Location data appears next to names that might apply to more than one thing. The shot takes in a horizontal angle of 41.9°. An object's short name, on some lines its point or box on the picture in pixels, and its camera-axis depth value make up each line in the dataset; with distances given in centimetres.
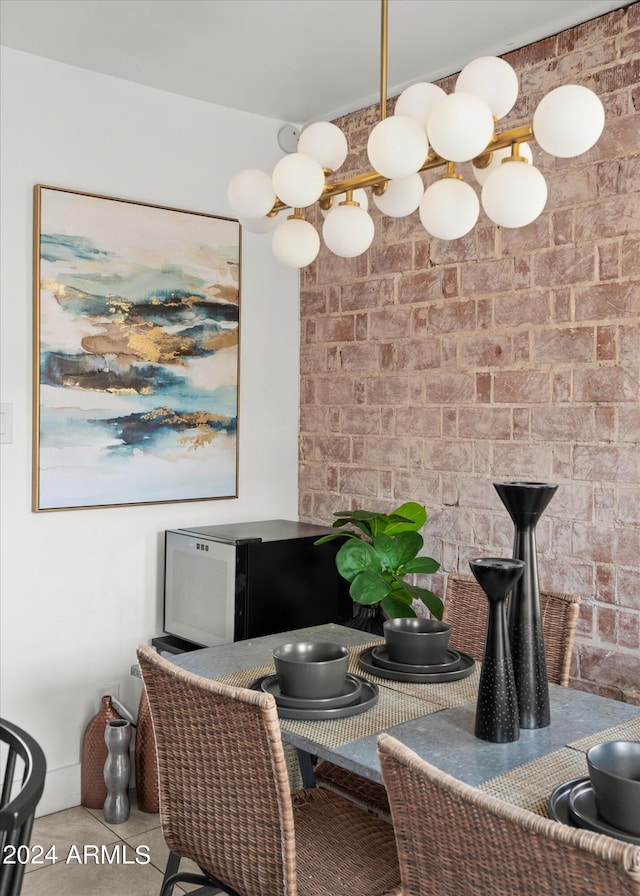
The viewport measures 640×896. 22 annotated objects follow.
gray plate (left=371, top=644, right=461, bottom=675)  191
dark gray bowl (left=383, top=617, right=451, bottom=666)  192
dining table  142
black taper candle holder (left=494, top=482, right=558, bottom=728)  162
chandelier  142
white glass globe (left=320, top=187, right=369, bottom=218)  195
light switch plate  271
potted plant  254
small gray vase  277
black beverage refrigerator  278
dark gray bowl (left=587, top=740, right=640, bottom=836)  118
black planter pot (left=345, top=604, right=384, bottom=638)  292
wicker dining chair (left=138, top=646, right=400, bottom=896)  145
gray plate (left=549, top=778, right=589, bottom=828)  124
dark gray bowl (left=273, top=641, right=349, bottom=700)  169
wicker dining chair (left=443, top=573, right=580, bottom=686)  211
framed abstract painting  279
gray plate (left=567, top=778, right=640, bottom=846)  119
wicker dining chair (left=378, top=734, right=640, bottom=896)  96
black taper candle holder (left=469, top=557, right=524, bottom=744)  154
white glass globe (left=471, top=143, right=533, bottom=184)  164
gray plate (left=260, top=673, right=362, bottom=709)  167
